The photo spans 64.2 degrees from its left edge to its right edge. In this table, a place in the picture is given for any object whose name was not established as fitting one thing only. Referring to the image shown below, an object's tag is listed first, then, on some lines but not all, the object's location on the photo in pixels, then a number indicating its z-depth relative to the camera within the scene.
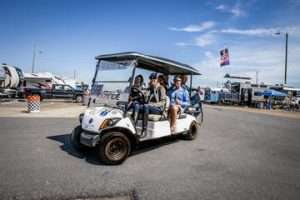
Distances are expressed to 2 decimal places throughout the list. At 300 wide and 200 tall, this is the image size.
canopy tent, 28.39
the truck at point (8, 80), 23.05
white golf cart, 4.55
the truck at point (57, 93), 22.08
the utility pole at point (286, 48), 30.40
